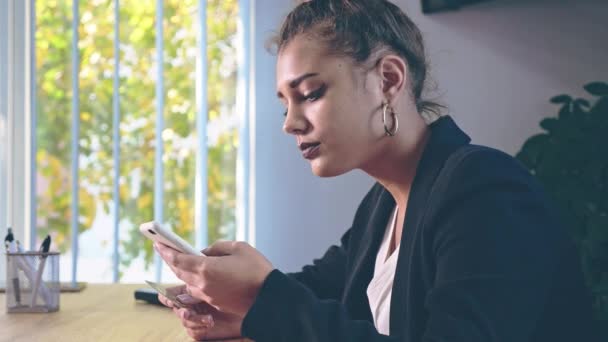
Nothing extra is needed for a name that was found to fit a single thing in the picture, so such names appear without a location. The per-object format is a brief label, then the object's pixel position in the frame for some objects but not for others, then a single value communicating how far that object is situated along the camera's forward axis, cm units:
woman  98
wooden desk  134
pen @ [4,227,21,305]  159
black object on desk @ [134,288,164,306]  171
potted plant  238
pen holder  159
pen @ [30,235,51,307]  159
